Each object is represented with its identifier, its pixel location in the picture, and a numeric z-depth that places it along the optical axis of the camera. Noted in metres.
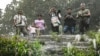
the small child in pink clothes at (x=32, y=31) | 18.42
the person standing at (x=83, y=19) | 16.58
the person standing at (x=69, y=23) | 16.97
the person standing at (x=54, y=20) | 17.59
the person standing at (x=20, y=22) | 17.42
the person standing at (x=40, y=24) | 17.94
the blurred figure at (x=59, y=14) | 17.66
